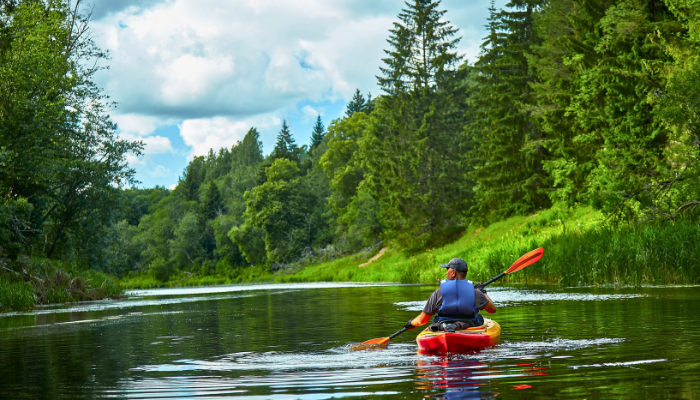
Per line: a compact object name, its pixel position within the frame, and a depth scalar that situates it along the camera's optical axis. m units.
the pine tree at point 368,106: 89.38
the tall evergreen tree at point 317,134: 118.58
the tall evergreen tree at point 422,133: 48.72
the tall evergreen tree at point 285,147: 90.25
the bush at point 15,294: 24.52
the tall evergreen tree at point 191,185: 123.38
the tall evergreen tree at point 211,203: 103.81
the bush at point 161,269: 90.19
